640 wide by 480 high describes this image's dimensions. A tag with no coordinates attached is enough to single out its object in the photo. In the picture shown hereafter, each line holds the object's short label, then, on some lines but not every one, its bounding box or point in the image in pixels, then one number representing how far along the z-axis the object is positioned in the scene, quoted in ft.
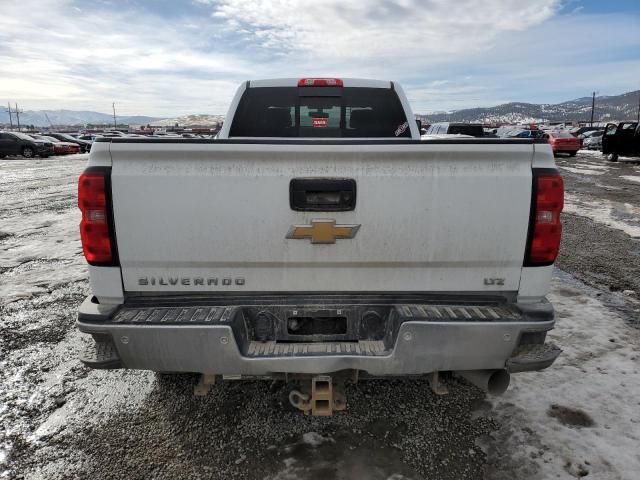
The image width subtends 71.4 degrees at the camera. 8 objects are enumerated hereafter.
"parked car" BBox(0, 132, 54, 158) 91.76
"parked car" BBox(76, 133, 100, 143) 136.44
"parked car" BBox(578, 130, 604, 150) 119.34
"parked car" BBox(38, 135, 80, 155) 104.77
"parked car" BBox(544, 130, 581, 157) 90.22
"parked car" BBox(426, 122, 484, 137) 74.33
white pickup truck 7.50
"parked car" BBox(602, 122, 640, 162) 70.03
